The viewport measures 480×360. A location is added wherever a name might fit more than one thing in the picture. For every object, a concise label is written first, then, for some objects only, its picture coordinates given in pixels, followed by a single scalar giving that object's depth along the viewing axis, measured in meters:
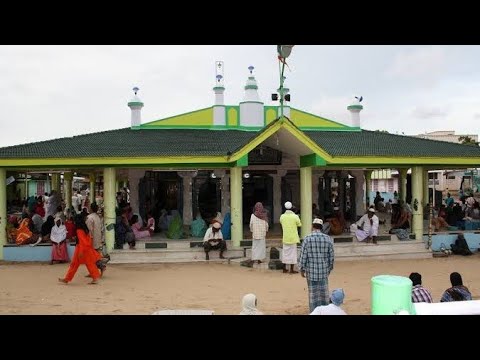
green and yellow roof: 12.56
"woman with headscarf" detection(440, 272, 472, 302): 5.78
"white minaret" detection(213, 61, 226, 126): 17.67
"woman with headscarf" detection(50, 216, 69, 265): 12.03
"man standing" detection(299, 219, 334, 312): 6.61
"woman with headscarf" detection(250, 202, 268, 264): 11.44
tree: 43.97
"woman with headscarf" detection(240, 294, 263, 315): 5.27
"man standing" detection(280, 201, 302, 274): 10.76
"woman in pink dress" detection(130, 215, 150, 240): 13.45
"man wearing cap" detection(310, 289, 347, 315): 4.85
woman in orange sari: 9.30
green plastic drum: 4.52
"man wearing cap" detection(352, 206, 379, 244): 13.41
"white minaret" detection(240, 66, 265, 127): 17.59
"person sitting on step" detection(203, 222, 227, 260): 12.38
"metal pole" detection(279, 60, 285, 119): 11.75
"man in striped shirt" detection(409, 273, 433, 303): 5.65
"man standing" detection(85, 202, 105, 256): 10.39
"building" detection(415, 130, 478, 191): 32.85
